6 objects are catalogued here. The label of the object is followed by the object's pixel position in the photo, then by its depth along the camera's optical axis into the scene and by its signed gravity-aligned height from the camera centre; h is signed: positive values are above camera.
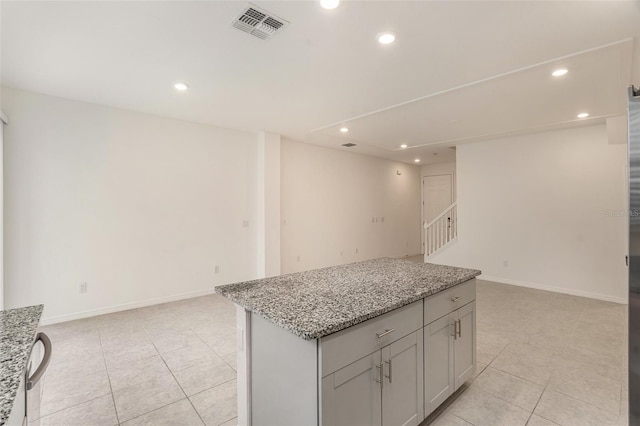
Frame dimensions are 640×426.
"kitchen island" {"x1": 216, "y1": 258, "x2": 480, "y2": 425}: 1.31 -0.73
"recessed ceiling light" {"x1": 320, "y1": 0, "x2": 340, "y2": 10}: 1.88 +1.34
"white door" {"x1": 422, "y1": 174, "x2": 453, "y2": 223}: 8.20 +0.41
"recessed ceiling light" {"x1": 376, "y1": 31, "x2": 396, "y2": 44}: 2.22 +1.33
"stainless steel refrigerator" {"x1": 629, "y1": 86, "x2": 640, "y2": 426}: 1.17 -0.18
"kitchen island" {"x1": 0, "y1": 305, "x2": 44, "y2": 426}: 0.80 -0.49
